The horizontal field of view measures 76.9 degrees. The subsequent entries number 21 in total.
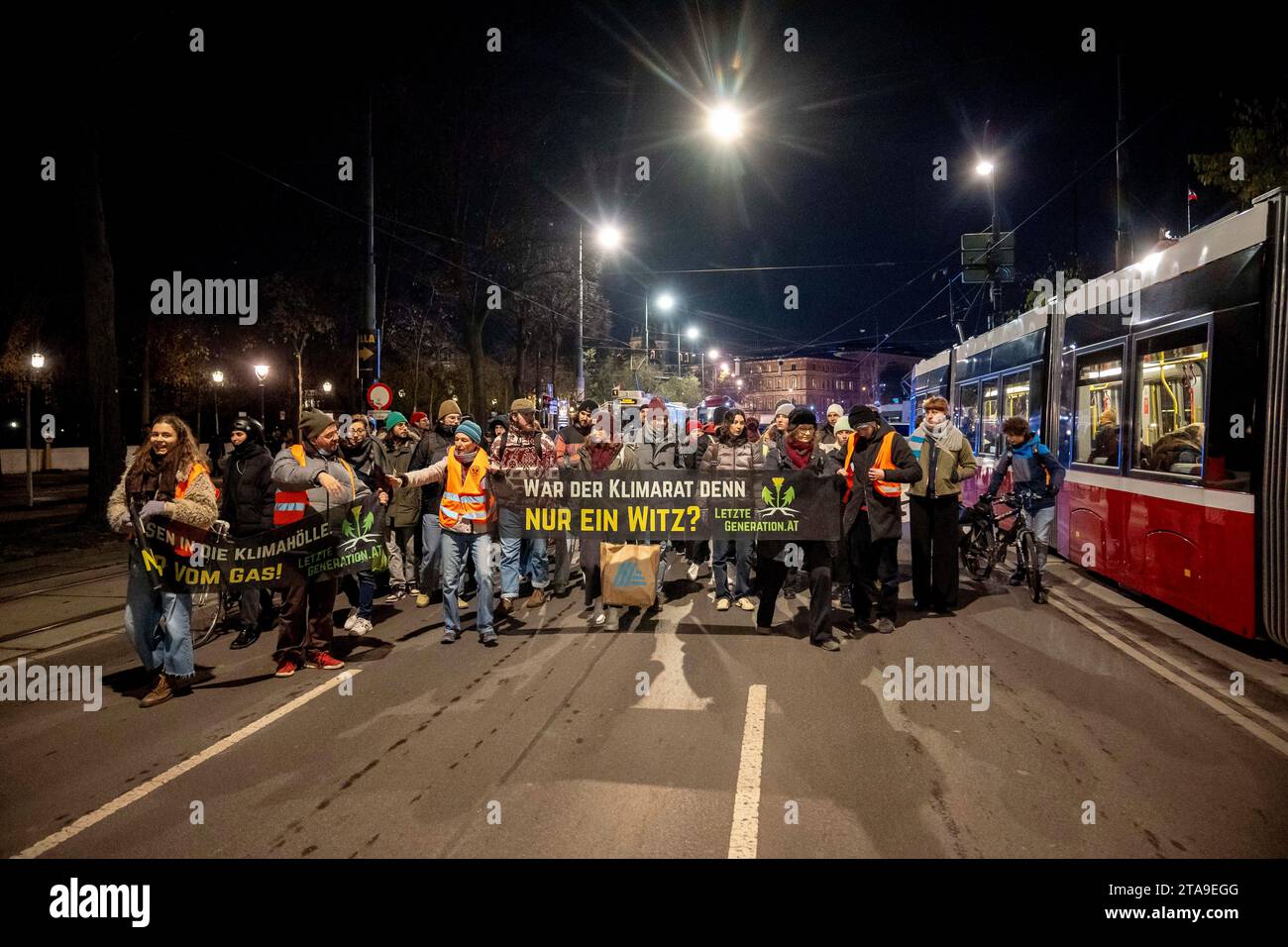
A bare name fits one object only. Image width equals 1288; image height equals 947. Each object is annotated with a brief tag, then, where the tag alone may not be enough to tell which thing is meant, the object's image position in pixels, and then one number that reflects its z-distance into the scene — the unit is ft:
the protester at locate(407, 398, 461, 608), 28.60
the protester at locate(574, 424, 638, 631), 25.88
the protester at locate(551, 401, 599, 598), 30.50
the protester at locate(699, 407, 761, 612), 26.27
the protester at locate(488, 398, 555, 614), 26.48
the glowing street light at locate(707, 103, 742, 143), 48.24
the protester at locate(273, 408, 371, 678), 20.45
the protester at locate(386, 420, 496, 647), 23.61
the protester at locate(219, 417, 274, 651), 24.18
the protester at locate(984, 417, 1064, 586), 28.86
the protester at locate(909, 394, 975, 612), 25.95
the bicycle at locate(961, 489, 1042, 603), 29.30
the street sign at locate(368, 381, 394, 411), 52.54
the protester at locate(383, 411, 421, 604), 30.71
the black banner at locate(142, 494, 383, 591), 18.53
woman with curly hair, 18.33
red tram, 20.17
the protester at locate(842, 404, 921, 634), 24.47
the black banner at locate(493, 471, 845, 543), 23.77
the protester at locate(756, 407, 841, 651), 22.89
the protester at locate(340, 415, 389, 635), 25.45
